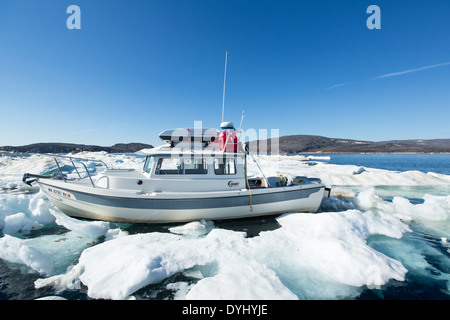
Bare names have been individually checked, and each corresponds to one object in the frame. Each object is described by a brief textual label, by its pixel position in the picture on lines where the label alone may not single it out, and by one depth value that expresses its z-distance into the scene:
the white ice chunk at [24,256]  3.79
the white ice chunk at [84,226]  5.19
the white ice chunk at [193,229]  5.57
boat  5.67
